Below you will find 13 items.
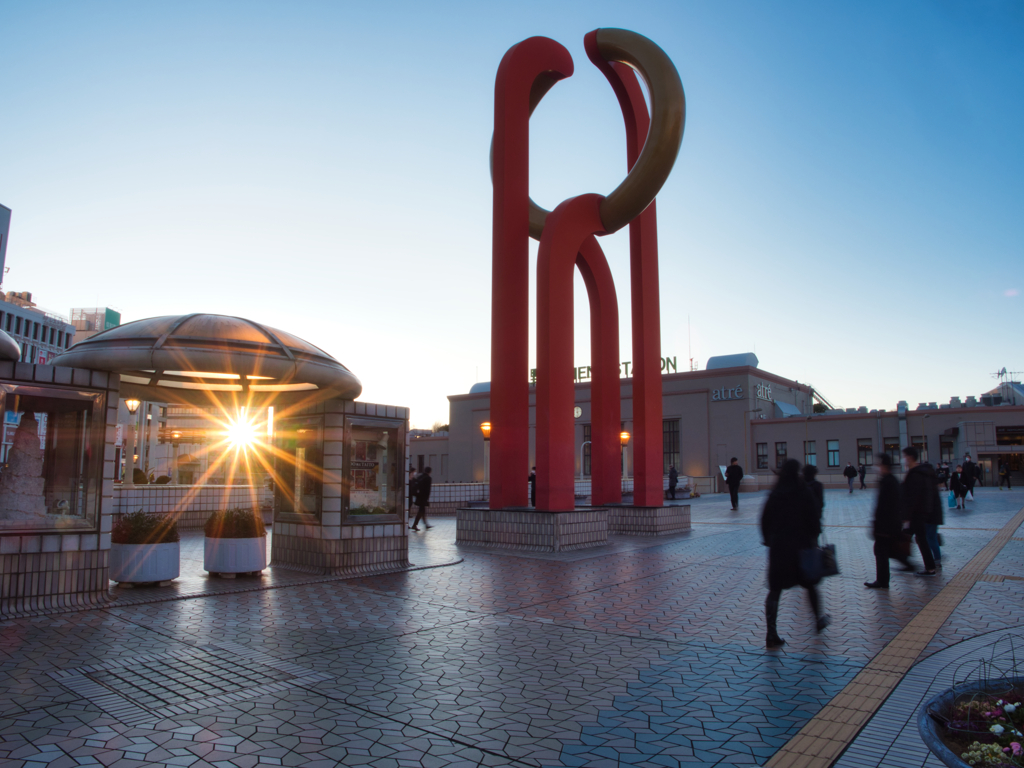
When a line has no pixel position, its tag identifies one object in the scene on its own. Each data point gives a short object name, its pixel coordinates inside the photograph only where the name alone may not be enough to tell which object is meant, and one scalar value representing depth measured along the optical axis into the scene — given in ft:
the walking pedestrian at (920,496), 30.30
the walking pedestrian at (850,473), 118.83
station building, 150.92
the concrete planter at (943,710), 11.72
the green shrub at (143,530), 29.12
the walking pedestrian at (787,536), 19.49
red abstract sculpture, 43.86
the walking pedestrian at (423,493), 61.67
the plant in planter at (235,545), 31.58
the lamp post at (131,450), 50.99
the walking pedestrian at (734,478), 80.85
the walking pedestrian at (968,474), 84.23
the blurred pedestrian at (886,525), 28.32
